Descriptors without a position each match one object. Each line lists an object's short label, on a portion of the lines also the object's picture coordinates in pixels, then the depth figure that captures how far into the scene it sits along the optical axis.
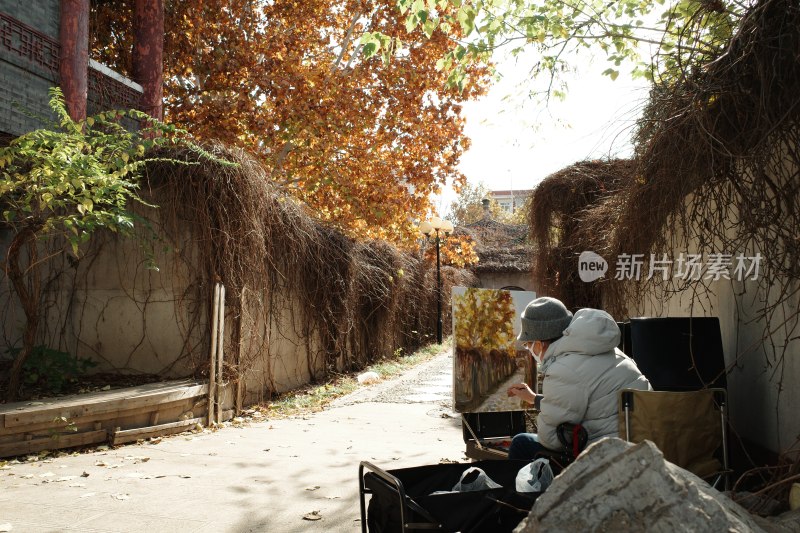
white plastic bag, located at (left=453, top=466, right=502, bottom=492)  3.40
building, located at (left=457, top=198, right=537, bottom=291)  29.79
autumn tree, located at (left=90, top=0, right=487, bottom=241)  15.38
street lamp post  19.12
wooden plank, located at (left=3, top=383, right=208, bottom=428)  6.44
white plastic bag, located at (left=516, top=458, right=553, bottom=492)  3.38
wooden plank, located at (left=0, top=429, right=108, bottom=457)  6.39
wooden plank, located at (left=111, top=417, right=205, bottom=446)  7.13
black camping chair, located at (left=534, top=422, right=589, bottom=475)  4.01
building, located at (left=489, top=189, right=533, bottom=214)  63.45
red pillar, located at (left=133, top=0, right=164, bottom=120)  11.96
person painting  4.11
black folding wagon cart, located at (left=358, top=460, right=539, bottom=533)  3.00
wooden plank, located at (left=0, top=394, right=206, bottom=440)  6.52
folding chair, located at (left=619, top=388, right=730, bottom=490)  4.00
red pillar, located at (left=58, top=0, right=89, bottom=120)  9.76
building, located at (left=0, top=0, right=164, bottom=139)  8.88
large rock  2.22
